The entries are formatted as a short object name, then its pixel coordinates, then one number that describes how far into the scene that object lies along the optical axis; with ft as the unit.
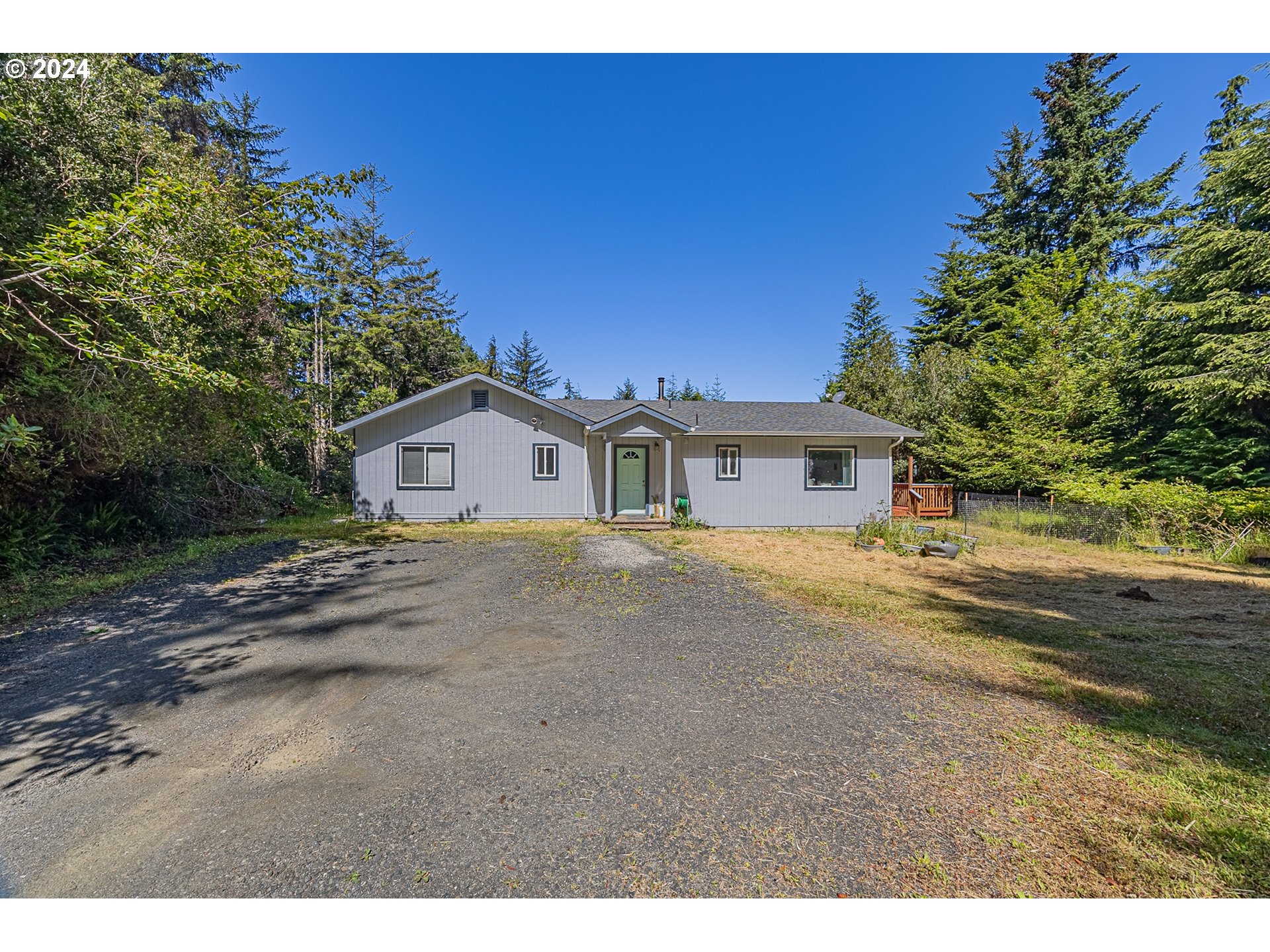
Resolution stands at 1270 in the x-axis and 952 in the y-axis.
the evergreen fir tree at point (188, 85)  54.44
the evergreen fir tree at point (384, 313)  75.72
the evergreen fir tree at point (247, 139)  66.39
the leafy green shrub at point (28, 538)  22.24
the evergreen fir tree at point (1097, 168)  66.80
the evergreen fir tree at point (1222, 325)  37.50
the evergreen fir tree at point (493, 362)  129.39
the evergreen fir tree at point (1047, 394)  49.49
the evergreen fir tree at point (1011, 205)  76.07
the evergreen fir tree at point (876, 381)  63.00
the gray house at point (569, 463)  44.16
